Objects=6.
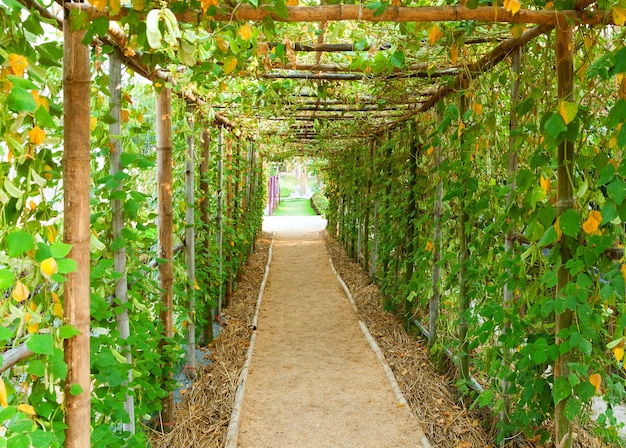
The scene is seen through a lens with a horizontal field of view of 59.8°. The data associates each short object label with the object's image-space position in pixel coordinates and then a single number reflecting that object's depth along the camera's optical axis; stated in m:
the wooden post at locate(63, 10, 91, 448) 1.72
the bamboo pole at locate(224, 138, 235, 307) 6.99
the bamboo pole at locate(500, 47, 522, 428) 2.96
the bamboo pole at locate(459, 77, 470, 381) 3.93
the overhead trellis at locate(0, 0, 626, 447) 1.74
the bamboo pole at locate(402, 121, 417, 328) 5.74
